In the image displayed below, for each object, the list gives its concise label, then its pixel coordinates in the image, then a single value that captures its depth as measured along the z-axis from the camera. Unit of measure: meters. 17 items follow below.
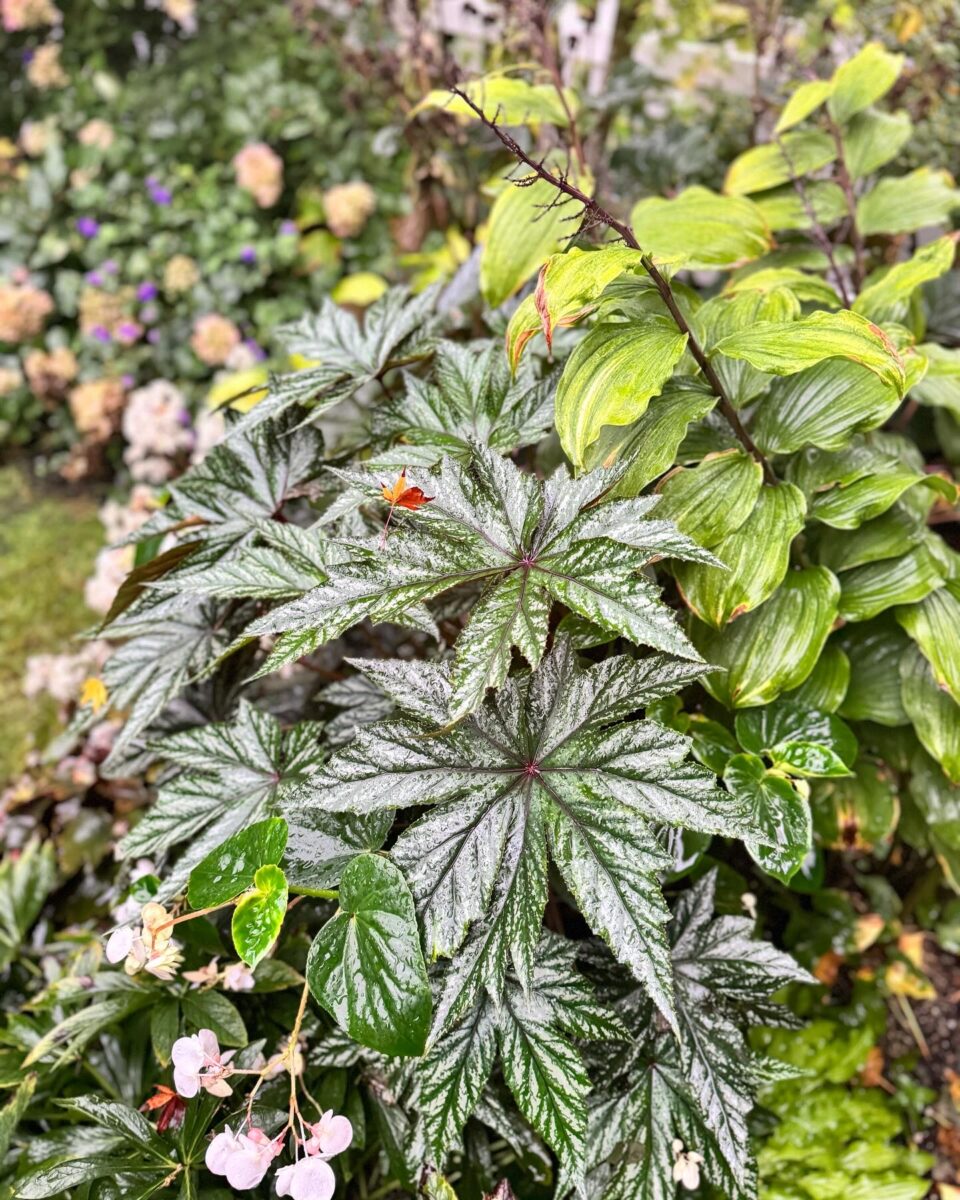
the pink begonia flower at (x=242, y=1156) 0.77
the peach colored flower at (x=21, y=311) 3.06
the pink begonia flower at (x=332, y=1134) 0.77
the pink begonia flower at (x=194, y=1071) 0.81
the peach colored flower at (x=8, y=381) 3.13
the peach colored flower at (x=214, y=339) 2.94
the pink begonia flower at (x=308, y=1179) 0.74
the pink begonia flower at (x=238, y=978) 0.98
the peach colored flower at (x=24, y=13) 3.43
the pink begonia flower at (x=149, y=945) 0.80
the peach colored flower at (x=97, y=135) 3.30
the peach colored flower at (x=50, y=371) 3.08
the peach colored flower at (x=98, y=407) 2.91
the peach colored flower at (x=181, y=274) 3.10
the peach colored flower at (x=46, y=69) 3.43
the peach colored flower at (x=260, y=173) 3.10
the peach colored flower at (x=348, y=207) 3.04
